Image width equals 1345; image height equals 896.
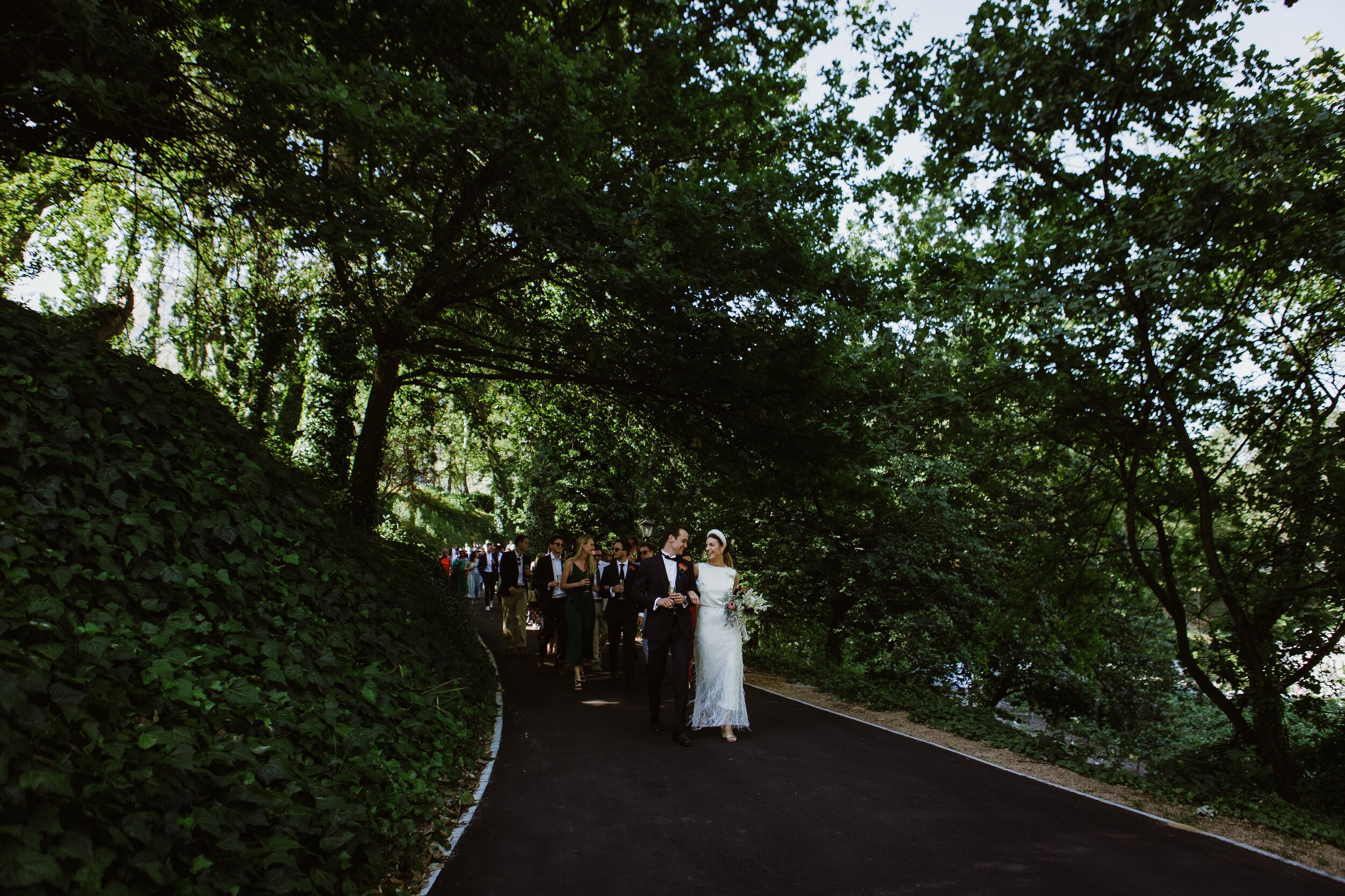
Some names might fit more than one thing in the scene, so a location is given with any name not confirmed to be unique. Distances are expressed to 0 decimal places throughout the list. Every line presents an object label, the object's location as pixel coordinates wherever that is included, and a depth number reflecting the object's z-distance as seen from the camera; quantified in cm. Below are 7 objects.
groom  823
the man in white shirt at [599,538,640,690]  1162
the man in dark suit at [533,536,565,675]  1270
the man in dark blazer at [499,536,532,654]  1442
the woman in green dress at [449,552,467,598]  2239
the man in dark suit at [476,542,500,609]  2741
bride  841
